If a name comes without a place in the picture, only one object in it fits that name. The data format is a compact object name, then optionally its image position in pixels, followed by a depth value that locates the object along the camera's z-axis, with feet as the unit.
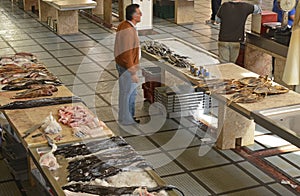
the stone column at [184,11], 48.06
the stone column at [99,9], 52.16
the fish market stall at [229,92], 21.05
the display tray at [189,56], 24.54
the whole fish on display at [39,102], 20.58
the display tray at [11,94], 21.25
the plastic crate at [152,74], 29.40
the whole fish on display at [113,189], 14.60
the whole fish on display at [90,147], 16.94
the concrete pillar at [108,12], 46.78
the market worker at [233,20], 30.01
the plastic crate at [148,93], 29.27
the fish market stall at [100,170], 14.85
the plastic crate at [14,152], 21.76
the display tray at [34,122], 17.80
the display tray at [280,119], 18.81
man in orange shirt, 24.48
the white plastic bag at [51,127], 18.20
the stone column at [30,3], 54.08
